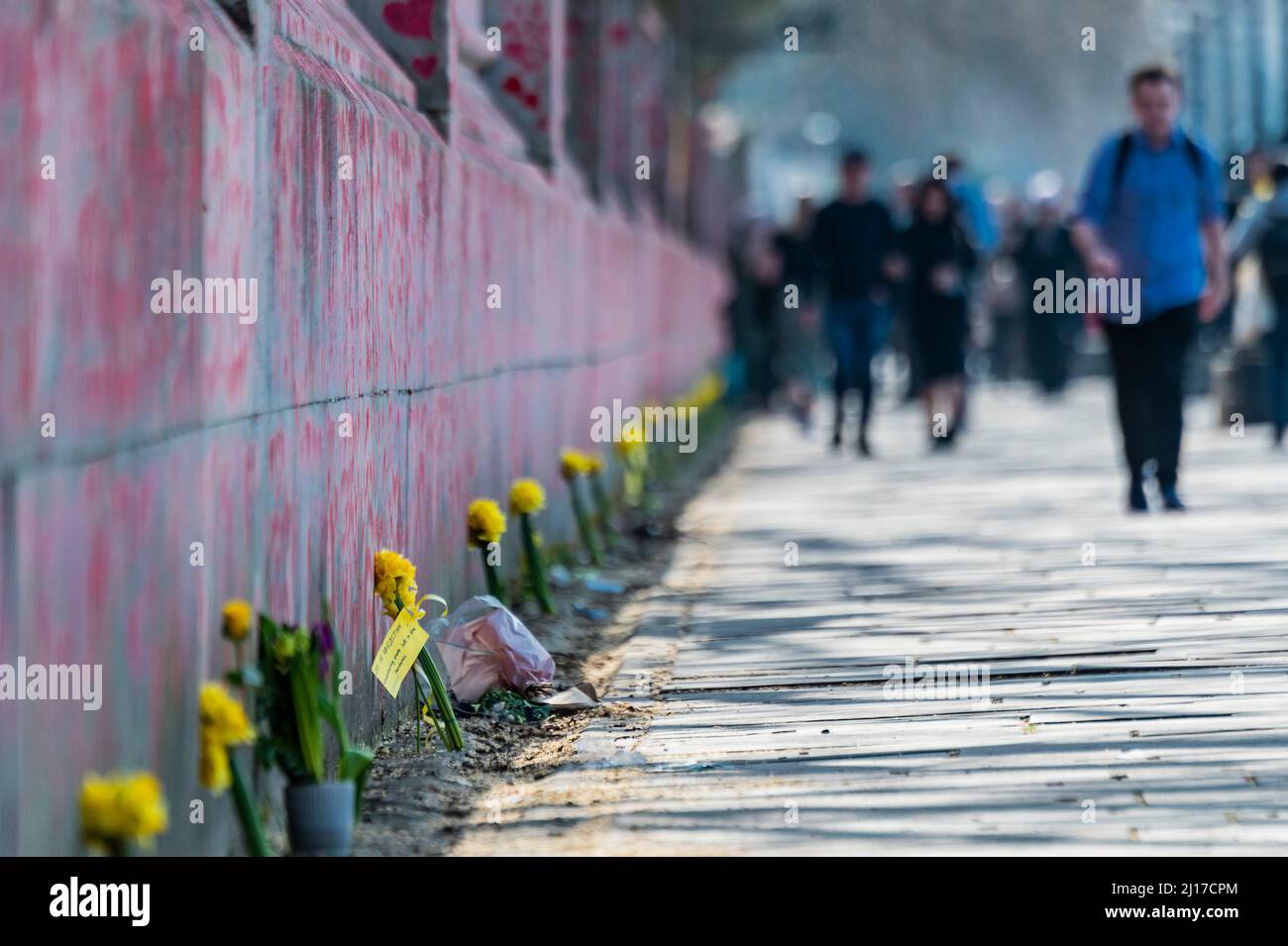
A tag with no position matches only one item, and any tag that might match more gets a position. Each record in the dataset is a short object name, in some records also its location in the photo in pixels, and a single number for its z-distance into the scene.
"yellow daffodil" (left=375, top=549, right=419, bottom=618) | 12.99
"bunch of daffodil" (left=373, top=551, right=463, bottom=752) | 13.01
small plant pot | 10.42
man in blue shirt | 25.37
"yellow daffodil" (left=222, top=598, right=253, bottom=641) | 9.72
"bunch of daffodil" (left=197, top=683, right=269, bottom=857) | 9.23
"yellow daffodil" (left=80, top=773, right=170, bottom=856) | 8.04
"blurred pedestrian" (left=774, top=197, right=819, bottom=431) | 47.16
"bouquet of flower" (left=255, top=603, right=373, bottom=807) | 10.31
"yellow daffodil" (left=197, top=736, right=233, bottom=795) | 9.26
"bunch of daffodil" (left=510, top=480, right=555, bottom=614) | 18.23
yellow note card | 12.65
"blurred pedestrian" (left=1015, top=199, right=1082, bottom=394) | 55.56
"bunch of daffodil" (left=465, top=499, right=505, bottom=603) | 16.27
